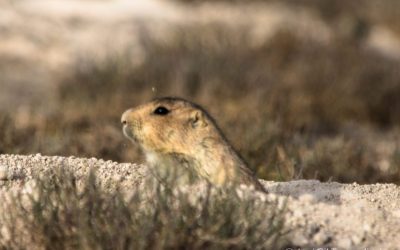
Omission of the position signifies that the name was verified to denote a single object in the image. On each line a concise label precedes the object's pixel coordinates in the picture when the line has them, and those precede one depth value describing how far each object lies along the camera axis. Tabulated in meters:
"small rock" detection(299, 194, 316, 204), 10.04
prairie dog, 10.24
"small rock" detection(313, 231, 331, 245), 9.12
